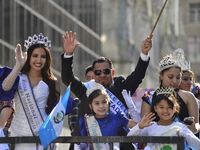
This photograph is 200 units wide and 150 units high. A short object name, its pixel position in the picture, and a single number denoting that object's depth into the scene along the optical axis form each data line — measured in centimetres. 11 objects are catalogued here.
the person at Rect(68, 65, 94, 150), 1804
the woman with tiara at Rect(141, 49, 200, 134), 1433
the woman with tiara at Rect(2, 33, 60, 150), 1390
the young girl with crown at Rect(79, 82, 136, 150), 1358
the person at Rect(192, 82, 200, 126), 1777
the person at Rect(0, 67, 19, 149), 1383
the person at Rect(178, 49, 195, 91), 1698
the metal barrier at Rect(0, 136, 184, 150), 1182
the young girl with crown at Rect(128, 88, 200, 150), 1255
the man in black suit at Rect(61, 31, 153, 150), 1459
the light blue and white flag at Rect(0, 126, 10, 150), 1302
